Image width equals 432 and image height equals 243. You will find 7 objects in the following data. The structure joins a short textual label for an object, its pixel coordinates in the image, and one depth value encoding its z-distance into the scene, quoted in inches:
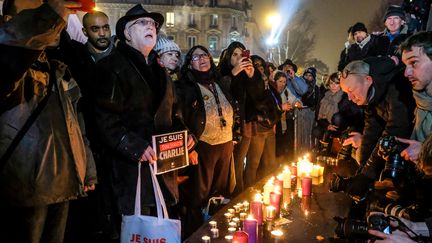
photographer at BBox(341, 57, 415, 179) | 165.0
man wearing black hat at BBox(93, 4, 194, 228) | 133.0
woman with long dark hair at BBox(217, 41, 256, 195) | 229.5
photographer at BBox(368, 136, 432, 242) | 92.8
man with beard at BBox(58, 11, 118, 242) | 145.6
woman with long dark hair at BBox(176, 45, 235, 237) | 193.5
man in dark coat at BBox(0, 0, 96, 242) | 89.9
